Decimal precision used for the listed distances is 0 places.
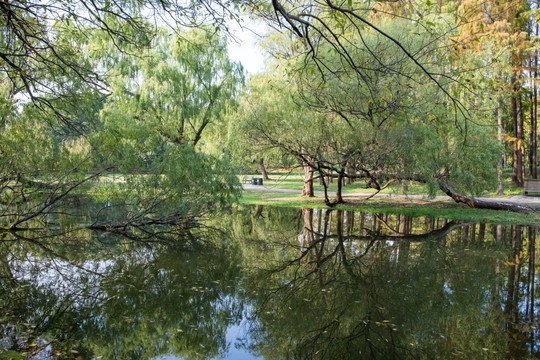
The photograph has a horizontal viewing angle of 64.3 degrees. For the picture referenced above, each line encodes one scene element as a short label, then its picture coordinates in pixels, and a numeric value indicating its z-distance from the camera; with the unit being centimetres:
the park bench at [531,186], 1988
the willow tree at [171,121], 1050
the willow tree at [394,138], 1312
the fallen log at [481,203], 1567
